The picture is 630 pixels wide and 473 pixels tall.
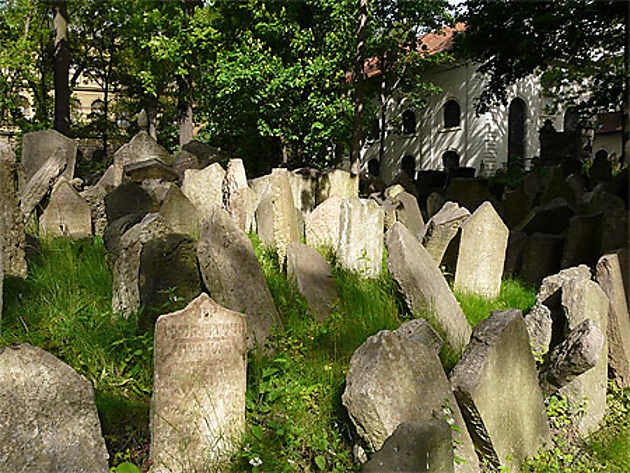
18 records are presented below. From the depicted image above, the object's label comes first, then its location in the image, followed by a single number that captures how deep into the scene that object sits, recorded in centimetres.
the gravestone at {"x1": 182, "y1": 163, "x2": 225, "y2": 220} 647
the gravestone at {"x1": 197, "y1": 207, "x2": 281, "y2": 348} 340
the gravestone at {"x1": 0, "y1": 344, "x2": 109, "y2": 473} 191
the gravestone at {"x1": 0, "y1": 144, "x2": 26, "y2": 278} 405
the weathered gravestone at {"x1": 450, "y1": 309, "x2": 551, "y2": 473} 262
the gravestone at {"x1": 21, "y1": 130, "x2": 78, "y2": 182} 767
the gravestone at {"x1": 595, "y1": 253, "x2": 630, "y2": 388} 394
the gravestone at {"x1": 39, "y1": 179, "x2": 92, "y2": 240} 580
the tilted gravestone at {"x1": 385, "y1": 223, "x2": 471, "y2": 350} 372
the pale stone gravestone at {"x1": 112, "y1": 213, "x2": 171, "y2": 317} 369
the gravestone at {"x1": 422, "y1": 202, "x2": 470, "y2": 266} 494
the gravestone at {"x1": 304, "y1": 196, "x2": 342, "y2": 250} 530
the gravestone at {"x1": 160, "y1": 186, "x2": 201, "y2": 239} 497
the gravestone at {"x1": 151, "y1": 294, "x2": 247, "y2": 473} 246
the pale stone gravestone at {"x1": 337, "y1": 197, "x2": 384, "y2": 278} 473
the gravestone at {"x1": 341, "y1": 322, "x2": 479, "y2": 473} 244
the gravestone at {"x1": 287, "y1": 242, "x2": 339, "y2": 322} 399
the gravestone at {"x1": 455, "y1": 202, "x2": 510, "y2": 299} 473
